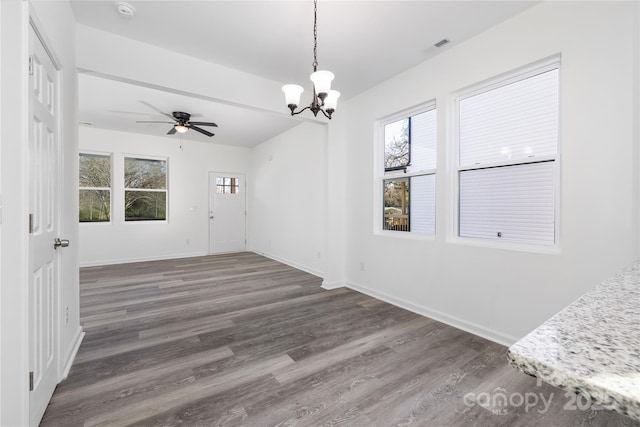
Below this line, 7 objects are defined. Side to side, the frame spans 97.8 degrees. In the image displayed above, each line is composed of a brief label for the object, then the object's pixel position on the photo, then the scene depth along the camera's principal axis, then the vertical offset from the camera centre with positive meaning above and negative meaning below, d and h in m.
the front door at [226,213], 7.03 -0.07
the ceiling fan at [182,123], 4.38 +1.43
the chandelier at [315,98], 2.19 +0.91
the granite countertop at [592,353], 0.40 -0.25
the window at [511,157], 2.27 +0.50
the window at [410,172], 3.15 +0.48
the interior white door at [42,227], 1.44 -0.11
